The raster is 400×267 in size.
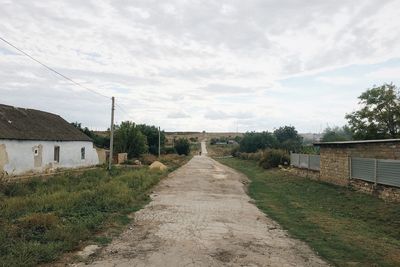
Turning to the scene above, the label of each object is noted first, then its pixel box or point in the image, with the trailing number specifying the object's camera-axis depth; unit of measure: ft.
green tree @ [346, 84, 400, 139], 139.13
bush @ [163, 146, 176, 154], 259.72
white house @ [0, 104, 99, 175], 78.59
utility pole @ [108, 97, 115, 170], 93.15
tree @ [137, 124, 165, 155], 206.00
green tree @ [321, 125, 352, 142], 186.39
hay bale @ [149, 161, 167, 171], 107.04
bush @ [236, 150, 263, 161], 173.64
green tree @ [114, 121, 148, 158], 156.56
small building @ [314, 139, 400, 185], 52.95
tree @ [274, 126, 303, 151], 240.32
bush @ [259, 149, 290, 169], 119.37
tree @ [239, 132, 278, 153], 220.84
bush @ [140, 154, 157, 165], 140.51
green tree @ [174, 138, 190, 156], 279.49
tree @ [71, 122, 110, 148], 198.80
